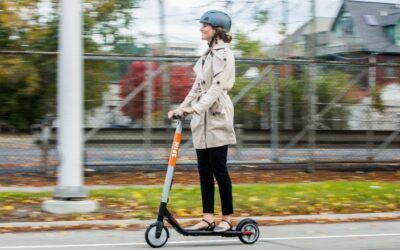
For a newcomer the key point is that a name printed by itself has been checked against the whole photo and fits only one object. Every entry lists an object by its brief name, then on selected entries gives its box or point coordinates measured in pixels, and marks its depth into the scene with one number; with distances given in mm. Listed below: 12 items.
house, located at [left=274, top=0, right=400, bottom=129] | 13484
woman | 6575
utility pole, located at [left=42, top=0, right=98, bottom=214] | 8334
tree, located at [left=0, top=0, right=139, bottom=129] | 11672
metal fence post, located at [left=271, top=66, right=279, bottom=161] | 13219
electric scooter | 6344
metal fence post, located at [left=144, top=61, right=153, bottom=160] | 12422
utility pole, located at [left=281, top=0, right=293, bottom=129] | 13250
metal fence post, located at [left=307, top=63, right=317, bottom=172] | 13234
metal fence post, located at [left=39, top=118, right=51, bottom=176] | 11711
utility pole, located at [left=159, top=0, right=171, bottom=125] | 12500
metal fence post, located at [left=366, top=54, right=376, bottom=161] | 13630
